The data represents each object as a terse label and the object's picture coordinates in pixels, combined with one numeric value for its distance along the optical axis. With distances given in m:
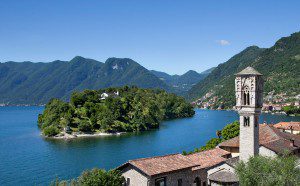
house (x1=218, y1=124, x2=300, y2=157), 32.06
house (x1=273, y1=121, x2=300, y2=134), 58.35
